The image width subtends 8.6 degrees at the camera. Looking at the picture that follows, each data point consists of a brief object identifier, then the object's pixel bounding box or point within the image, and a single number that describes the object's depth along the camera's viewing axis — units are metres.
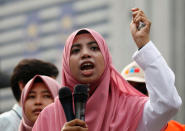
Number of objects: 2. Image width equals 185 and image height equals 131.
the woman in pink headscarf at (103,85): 6.56
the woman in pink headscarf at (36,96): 8.21
